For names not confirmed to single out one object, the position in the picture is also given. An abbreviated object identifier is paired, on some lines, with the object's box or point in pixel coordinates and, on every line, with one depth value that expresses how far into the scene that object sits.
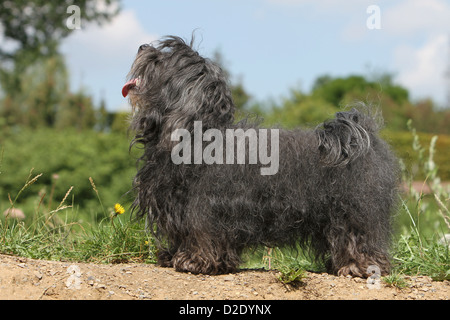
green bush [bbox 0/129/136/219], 10.70
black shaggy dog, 3.95
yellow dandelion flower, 4.89
